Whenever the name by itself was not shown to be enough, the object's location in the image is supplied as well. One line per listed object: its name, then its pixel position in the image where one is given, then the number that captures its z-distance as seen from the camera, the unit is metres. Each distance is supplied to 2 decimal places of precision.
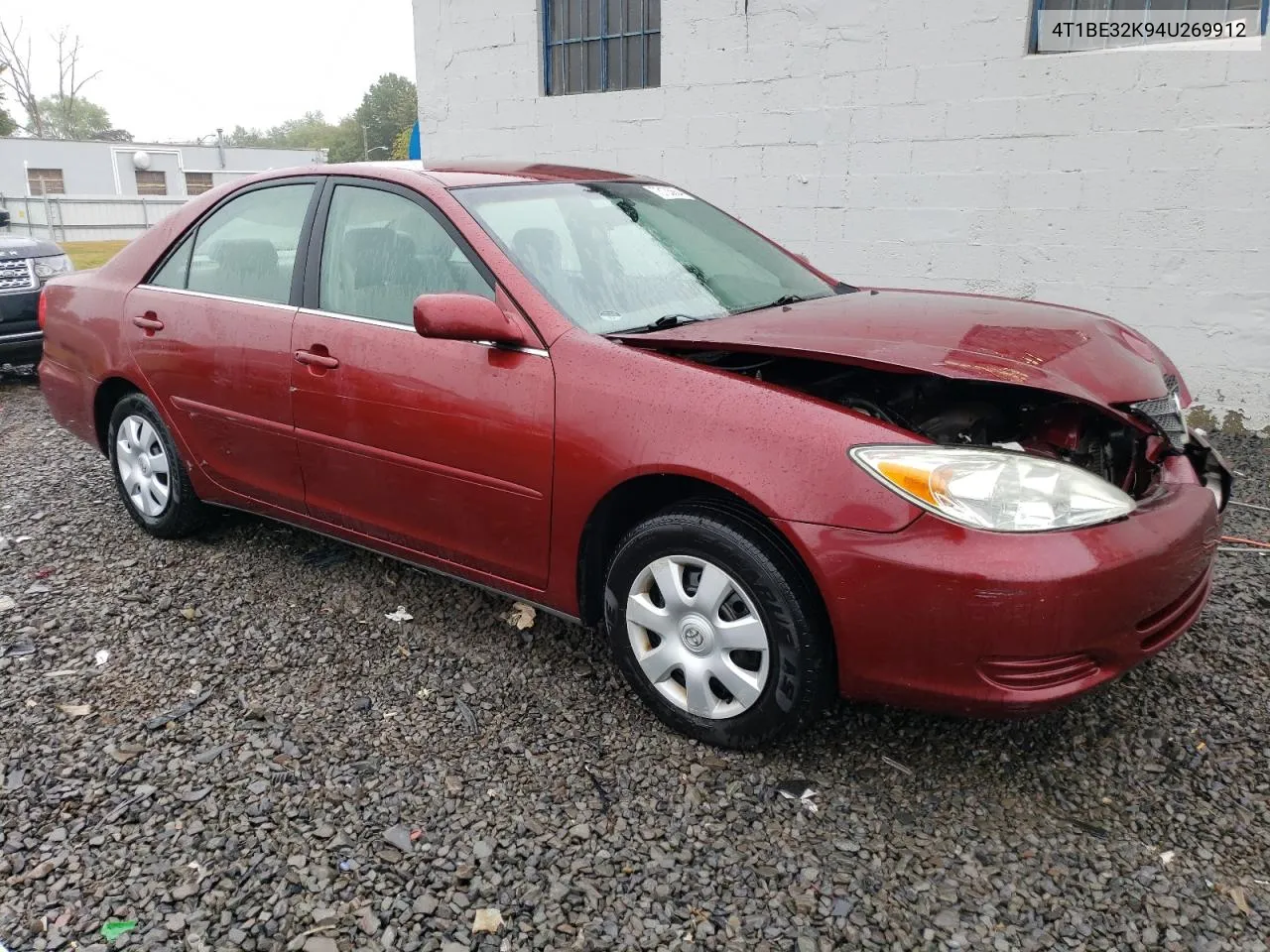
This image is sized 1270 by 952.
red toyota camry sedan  2.30
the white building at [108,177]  21.81
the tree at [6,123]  51.25
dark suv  7.75
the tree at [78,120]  68.56
